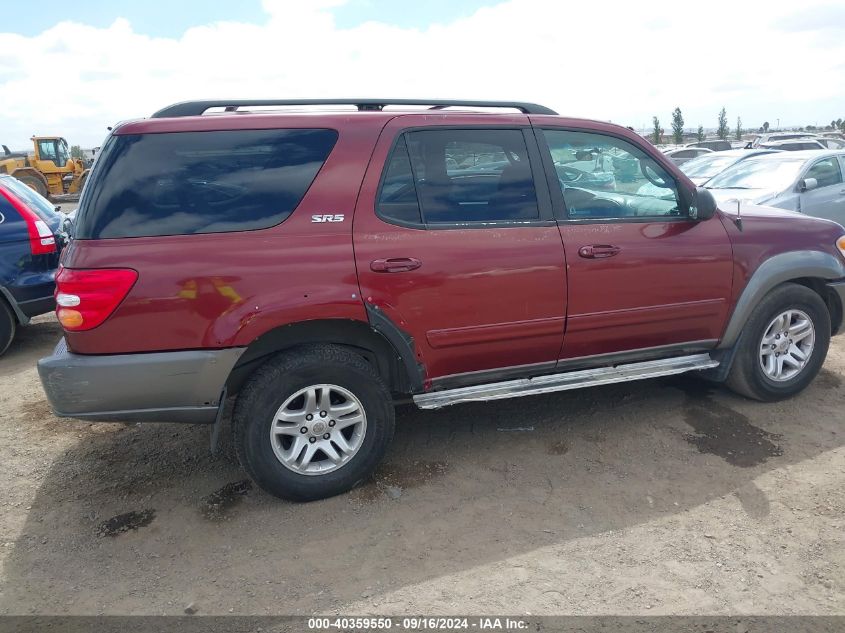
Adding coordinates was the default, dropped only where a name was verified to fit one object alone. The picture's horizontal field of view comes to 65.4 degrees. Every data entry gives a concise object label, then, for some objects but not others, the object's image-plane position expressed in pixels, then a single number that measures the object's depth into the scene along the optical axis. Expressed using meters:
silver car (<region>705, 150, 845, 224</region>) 8.16
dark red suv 3.04
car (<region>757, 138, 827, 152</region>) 19.12
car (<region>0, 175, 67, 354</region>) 5.87
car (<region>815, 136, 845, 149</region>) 21.82
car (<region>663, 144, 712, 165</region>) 22.26
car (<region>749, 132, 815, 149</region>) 26.15
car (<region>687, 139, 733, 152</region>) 28.43
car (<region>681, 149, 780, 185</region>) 10.07
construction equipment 22.62
